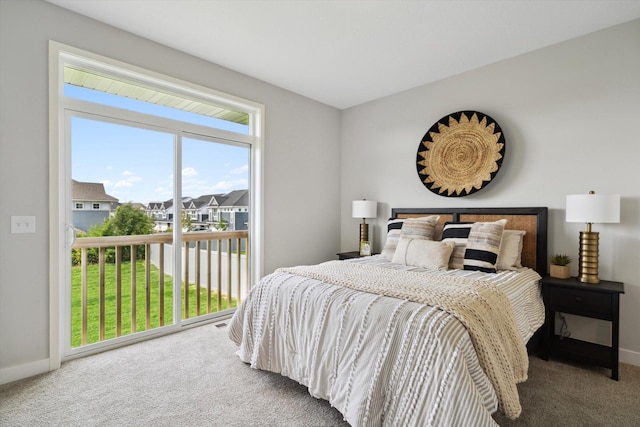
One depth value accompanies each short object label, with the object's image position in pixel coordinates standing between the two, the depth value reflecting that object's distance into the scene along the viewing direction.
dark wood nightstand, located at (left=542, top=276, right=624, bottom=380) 2.22
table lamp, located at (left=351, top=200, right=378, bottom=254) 3.95
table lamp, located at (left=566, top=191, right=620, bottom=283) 2.29
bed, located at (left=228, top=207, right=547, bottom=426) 1.40
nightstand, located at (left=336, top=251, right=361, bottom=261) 3.85
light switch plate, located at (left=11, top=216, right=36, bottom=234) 2.19
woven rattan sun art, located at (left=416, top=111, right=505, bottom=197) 3.14
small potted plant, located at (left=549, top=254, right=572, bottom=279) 2.57
